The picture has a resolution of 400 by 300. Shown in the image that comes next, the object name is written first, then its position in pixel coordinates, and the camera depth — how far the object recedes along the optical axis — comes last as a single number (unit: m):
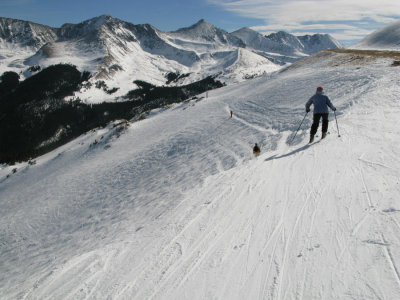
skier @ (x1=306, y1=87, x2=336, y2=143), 11.97
